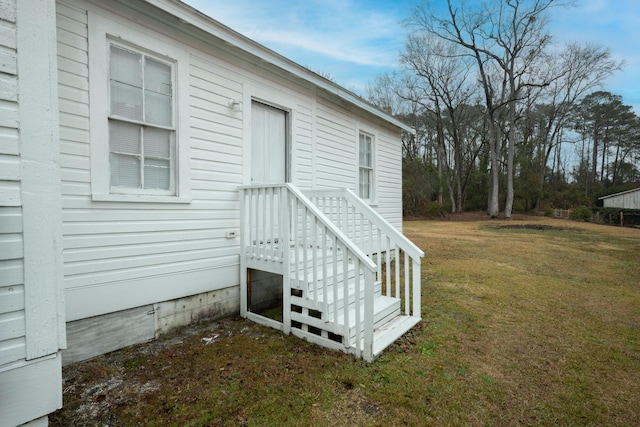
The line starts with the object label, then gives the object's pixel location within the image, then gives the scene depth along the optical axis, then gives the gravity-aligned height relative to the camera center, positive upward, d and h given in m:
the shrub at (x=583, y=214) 21.16 -0.44
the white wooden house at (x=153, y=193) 1.77 +0.11
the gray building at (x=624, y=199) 23.64 +0.67
